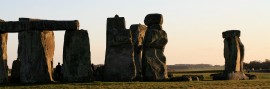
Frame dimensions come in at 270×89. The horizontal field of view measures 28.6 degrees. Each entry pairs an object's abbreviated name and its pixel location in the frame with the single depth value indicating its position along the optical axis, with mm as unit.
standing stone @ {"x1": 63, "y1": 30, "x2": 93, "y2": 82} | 25625
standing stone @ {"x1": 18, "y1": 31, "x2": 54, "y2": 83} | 25266
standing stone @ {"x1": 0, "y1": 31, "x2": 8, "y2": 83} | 26000
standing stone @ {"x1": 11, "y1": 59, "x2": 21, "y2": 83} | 27178
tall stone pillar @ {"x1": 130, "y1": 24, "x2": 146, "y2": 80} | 27953
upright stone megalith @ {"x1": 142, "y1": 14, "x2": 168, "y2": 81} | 27234
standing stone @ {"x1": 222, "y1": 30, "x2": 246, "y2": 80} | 31198
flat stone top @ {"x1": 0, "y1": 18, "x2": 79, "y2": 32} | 25156
